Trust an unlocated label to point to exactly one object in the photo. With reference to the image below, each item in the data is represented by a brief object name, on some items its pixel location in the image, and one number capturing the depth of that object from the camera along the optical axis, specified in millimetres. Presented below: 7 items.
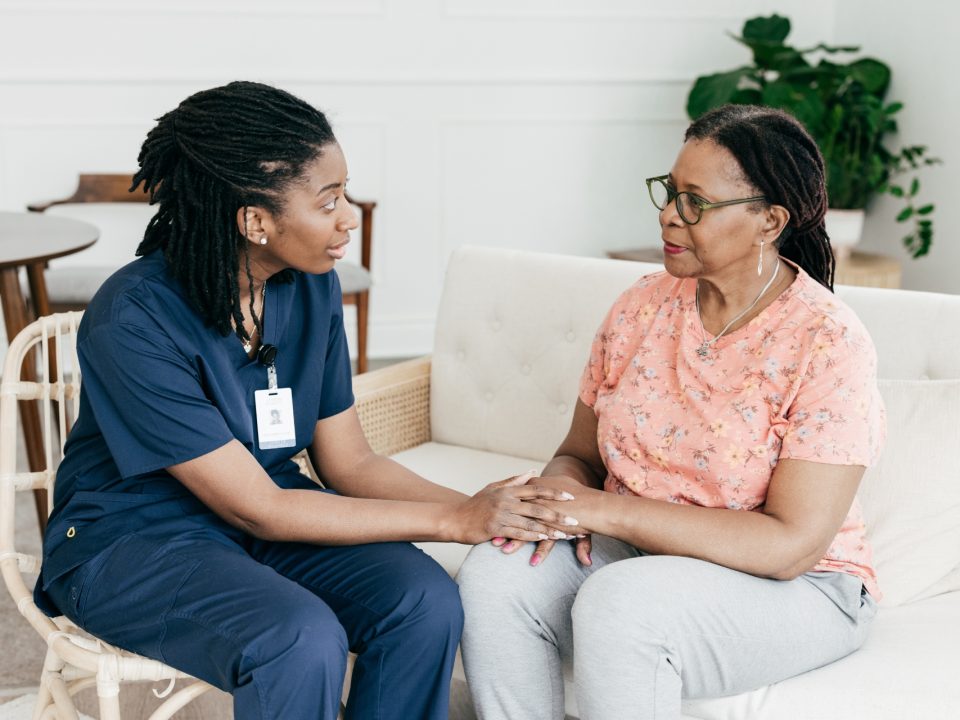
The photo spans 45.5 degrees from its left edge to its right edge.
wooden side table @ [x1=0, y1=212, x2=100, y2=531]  2525
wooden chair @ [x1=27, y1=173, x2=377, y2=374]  3275
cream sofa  1494
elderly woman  1456
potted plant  3932
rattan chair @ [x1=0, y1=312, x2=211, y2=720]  1464
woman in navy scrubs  1427
